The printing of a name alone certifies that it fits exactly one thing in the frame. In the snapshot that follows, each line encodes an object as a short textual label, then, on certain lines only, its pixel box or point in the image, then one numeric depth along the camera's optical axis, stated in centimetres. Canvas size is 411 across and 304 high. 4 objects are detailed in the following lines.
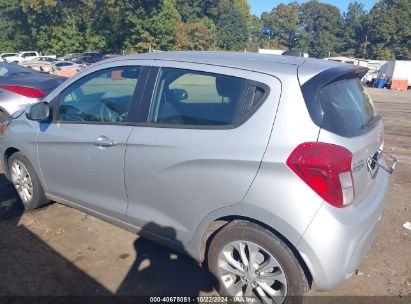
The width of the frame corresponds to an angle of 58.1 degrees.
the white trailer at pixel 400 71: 3721
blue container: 3616
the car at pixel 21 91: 654
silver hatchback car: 226
